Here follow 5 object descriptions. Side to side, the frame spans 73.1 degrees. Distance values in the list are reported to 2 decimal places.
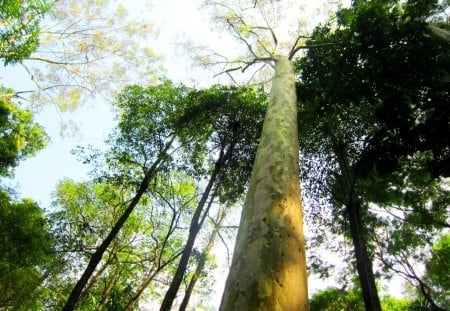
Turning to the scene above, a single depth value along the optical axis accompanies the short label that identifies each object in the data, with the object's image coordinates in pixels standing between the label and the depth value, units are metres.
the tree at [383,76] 6.91
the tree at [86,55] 14.60
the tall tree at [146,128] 10.05
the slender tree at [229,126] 9.98
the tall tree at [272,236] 1.60
